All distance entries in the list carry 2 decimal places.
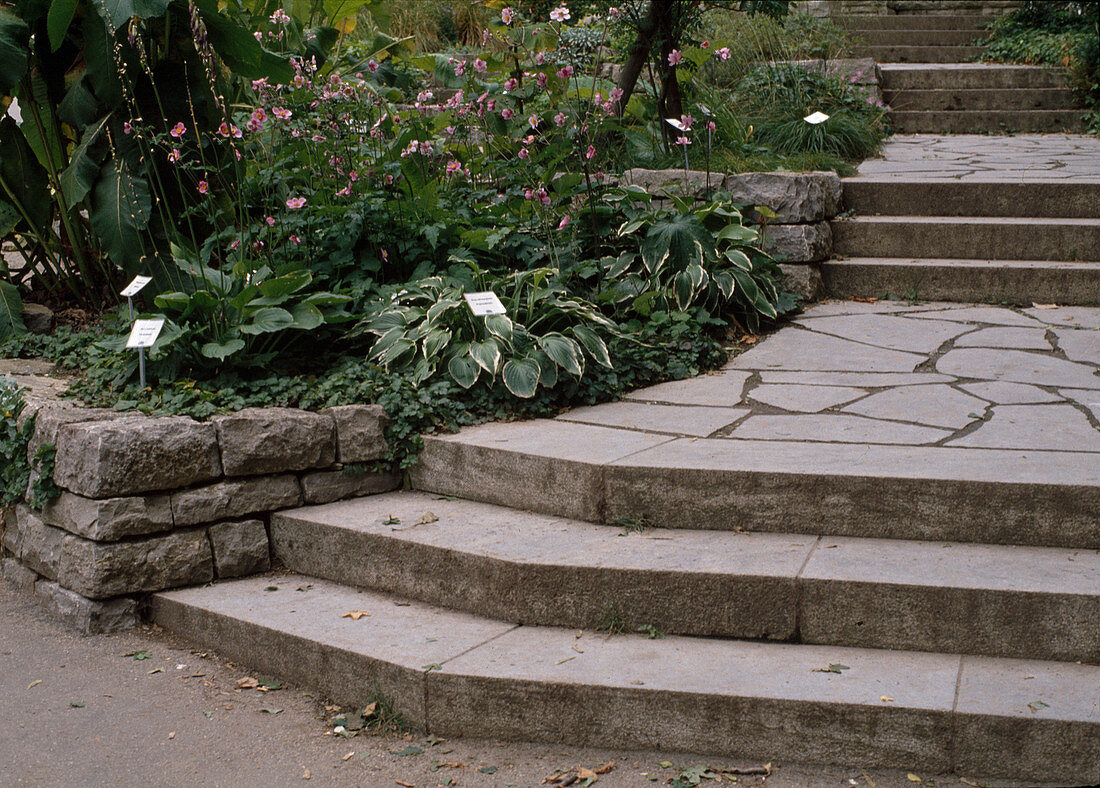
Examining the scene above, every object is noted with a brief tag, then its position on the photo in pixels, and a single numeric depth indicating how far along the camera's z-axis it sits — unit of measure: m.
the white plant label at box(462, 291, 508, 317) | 3.55
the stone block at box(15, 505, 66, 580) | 3.49
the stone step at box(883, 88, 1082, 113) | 8.34
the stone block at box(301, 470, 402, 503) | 3.58
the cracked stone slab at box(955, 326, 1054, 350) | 4.37
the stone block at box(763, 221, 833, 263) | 5.05
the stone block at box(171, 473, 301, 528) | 3.36
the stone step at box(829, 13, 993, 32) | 10.76
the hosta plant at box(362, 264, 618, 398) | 3.76
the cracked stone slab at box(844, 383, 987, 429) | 3.48
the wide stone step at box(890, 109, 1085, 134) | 8.14
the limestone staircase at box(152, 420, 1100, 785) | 2.39
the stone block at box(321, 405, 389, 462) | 3.57
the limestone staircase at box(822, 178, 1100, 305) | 5.08
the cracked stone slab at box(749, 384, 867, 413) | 3.71
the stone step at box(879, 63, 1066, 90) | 8.65
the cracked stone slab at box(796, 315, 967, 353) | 4.47
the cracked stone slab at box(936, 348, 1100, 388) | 3.85
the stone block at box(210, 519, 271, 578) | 3.45
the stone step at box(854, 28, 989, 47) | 10.44
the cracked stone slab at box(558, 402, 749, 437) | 3.54
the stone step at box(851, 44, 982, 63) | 9.95
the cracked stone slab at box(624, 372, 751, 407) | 3.88
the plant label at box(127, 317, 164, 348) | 3.44
